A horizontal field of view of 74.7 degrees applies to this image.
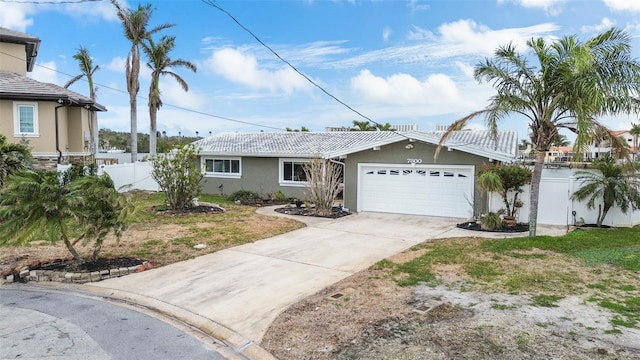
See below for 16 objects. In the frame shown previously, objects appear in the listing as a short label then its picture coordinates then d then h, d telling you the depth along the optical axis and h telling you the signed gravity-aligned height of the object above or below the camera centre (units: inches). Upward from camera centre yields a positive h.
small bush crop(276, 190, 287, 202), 759.7 -60.9
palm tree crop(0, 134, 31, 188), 514.6 +3.2
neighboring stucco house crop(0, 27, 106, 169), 748.6 +92.2
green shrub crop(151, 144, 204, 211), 600.1 -19.8
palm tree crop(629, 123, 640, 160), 1776.6 +150.5
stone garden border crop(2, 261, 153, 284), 297.9 -82.6
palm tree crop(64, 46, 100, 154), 1382.9 +318.2
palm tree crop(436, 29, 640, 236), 372.2 +73.2
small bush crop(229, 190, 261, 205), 753.6 -62.3
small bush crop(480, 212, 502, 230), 495.8 -66.7
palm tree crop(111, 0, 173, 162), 1026.7 +310.0
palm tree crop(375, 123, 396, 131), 1284.0 +116.8
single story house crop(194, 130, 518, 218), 572.7 -6.9
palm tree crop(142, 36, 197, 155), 1084.5 +255.9
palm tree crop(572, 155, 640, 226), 474.9 -24.3
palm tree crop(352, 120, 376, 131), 1398.1 +129.4
